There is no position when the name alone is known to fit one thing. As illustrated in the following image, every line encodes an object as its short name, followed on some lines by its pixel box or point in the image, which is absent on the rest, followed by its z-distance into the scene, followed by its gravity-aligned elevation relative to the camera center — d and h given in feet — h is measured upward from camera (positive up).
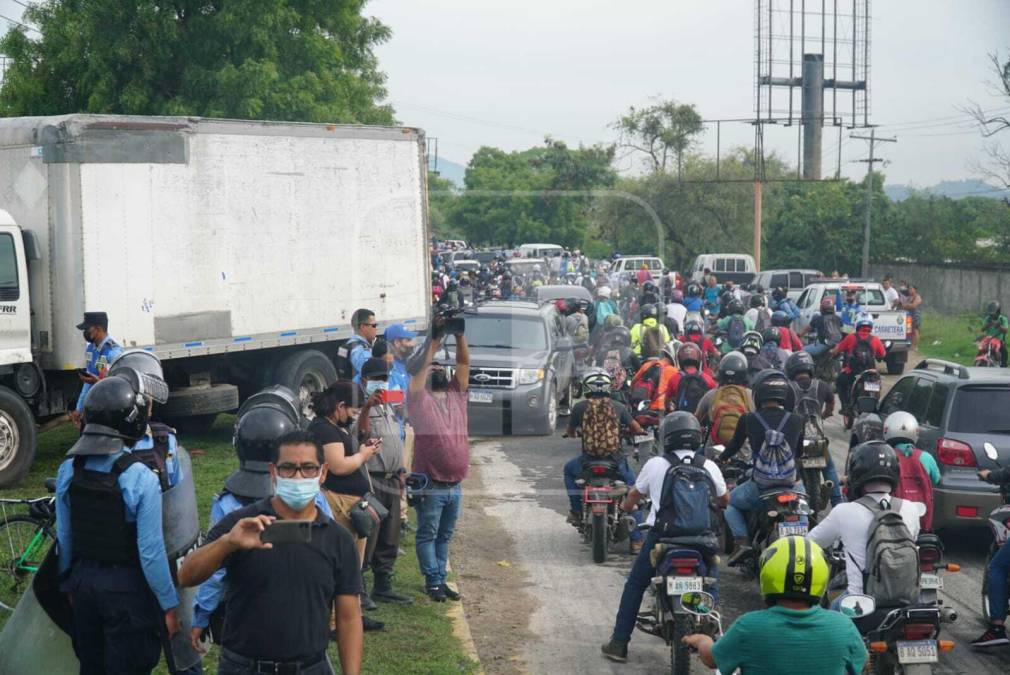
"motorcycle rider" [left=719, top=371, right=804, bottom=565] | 31.58 -4.85
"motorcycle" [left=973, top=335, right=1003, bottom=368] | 70.13 -6.33
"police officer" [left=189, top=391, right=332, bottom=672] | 18.34 -3.20
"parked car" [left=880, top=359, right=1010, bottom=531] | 35.76 -5.58
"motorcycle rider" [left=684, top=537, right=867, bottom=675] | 15.06 -4.58
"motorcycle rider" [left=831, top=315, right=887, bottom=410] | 56.65 -5.01
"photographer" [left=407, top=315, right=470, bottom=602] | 30.04 -4.75
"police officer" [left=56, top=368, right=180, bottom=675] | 18.13 -4.32
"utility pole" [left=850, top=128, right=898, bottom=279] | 165.17 -0.29
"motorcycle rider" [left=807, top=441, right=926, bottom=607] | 22.77 -4.87
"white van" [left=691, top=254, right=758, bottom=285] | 139.95 -3.59
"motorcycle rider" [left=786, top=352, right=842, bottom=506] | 41.78 -5.08
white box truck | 44.52 -0.57
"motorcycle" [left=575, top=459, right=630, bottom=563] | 35.45 -7.19
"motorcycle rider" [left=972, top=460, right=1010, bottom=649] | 27.63 -7.55
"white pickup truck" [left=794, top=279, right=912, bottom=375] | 84.64 -5.44
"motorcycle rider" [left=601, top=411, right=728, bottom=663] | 25.96 -5.03
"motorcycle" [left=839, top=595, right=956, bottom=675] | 21.99 -6.80
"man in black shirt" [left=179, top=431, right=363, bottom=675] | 15.07 -3.98
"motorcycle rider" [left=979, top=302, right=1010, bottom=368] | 70.59 -4.98
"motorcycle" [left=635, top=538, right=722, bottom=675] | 24.56 -6.87
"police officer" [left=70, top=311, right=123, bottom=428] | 39.04 -3.29
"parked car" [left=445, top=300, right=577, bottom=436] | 57.98 -6.03
